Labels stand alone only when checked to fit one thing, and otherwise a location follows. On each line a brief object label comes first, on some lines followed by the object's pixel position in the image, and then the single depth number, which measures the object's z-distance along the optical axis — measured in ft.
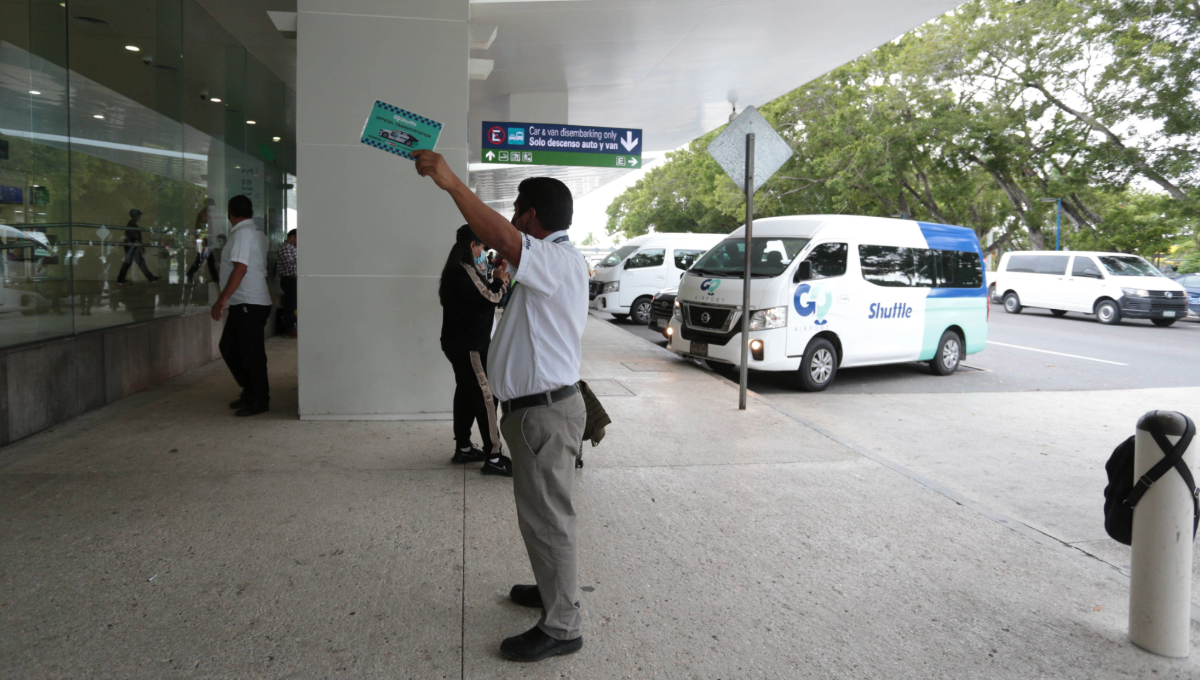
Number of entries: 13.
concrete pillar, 21.83
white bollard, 10.82
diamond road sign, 26.89
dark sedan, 46.26
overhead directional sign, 36.58
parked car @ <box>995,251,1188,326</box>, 66.59
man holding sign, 10.05
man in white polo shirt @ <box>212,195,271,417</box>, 22.85
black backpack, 10.70
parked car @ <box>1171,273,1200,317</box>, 75.31
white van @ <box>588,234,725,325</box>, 60.70
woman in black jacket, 16.94
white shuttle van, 31.73
